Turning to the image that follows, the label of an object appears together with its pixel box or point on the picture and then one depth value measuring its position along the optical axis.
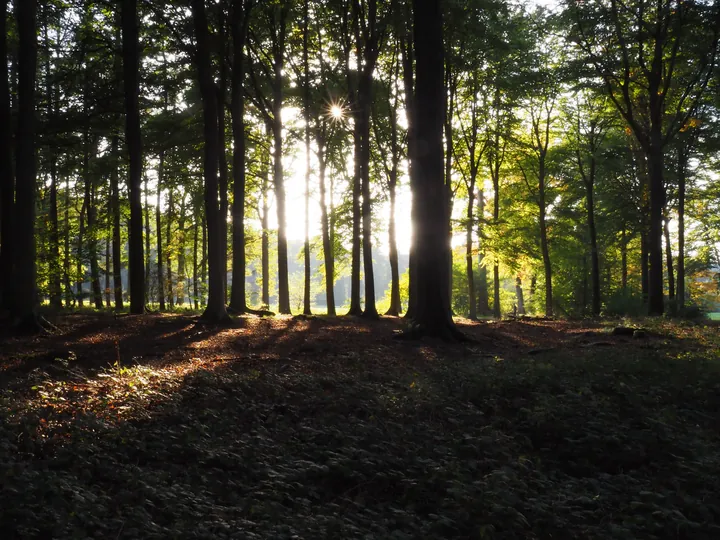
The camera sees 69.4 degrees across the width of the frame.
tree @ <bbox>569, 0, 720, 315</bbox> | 18.64
